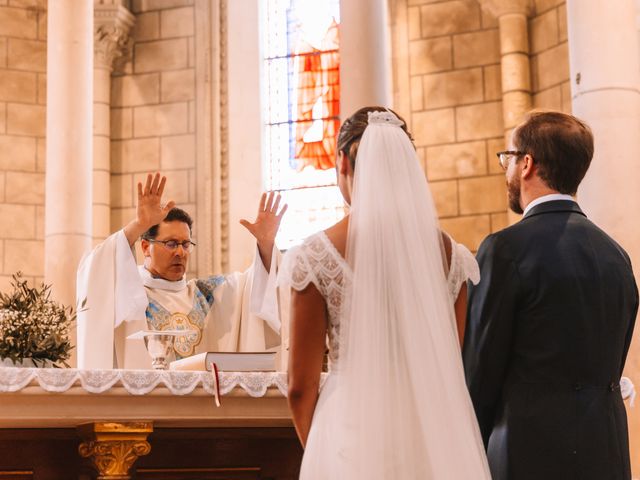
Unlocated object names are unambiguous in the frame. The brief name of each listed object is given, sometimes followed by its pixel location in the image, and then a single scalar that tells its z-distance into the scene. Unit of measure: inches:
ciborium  187.9
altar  158.2
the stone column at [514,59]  407.5
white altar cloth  157.2
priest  218.5
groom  123.9
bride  113.0
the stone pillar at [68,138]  354.3
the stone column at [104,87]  450.6
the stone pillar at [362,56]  317.4
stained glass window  454.0
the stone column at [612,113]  281.0
